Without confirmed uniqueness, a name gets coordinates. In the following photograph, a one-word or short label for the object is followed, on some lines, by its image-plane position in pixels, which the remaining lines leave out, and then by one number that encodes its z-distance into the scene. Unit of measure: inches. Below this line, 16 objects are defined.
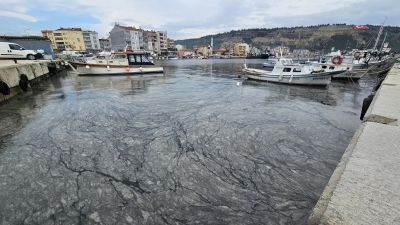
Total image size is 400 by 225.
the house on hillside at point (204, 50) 5711.6
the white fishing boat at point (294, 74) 620.1
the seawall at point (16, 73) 413.4
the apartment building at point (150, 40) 4258.9
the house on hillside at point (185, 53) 5137.3
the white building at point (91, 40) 3694.6
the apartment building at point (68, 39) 3272.6
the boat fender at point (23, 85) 485.3
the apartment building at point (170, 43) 5506.9
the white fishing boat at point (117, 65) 837.8
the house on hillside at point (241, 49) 5698.8
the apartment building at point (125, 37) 3457.2
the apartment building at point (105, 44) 4409.9
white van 751.7
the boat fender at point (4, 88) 380.1
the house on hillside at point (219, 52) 5884.8
